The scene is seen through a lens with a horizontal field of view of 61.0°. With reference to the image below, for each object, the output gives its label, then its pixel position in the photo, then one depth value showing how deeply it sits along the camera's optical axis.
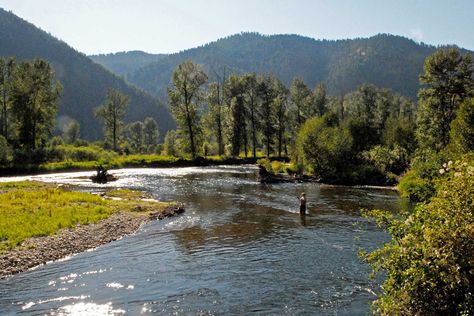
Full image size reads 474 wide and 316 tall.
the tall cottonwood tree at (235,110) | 107.06
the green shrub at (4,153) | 68.81
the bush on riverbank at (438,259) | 9.79
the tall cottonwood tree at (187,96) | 96.81
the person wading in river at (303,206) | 35.72
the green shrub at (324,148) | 62.66
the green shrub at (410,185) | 42.99
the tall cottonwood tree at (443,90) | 61.09
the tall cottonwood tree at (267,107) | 107.69
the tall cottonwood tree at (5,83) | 87.16
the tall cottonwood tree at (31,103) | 82.44
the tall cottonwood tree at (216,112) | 107.69
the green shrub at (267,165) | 66.81
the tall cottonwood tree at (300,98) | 110.75
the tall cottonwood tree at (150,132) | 189.50
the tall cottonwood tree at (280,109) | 109.69
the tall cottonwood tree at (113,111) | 112.69
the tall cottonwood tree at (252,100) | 107.19
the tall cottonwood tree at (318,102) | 111.88
